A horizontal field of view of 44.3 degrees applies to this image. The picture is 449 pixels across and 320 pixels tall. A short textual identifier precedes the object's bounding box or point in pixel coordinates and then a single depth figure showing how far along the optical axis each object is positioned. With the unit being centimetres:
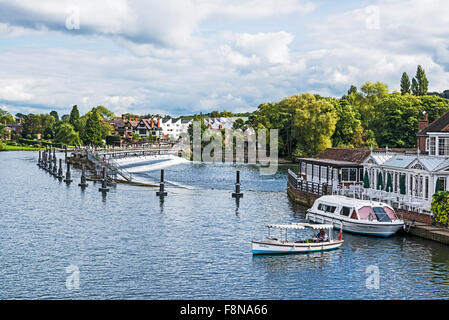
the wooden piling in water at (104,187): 8025
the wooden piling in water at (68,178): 9510
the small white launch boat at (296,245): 3972
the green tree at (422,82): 16988
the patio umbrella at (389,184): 5432
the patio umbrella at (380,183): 5672
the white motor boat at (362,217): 4591
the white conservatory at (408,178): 4903
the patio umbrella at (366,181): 5938
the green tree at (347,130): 14938
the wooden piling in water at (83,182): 8700
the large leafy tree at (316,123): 14238
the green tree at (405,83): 17588
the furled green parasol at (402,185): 5281
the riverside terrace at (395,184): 4724
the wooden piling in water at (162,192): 7506
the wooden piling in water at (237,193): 7488
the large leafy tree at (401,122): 12262
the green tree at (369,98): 16612
